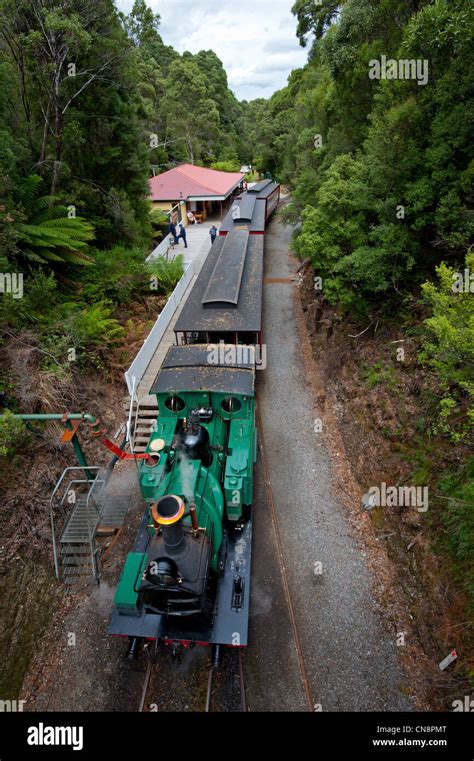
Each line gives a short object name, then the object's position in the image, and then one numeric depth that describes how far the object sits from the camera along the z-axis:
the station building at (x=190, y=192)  27.75
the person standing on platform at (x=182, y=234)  23.88
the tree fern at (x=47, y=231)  11.23
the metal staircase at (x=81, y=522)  7.78
